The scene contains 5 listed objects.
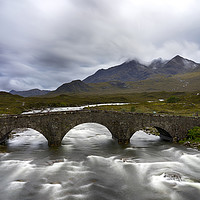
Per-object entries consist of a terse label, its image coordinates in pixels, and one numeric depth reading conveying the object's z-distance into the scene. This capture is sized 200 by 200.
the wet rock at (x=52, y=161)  19.23
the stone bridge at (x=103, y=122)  22.56
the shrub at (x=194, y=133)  26.77
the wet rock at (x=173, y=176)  16.01
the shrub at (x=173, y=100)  96.85
